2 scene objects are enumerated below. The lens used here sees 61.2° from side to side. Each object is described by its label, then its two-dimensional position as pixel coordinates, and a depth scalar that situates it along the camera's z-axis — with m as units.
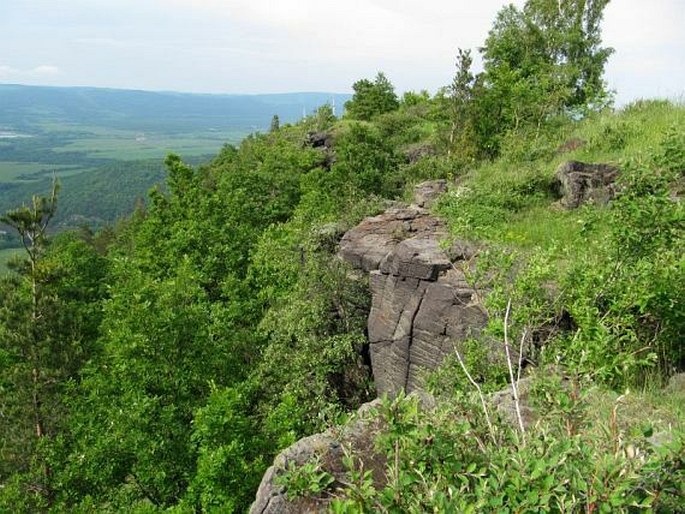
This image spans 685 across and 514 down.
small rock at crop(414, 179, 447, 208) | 20.29
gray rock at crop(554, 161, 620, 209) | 16.09
